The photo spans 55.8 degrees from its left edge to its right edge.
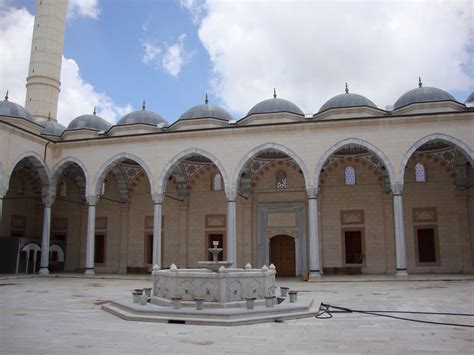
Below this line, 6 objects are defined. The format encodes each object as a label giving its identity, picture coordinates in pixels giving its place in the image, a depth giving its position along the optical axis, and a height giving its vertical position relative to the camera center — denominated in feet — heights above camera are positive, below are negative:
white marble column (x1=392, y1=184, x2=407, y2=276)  45.11 +1.50
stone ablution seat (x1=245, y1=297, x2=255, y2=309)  23.03 -2.89
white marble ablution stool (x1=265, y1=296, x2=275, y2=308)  23.64 -2.93
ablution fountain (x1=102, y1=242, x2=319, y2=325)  21.61 -2.98
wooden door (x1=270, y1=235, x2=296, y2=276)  56.03 -1.06
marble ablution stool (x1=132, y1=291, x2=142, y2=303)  25.88 -2.95
